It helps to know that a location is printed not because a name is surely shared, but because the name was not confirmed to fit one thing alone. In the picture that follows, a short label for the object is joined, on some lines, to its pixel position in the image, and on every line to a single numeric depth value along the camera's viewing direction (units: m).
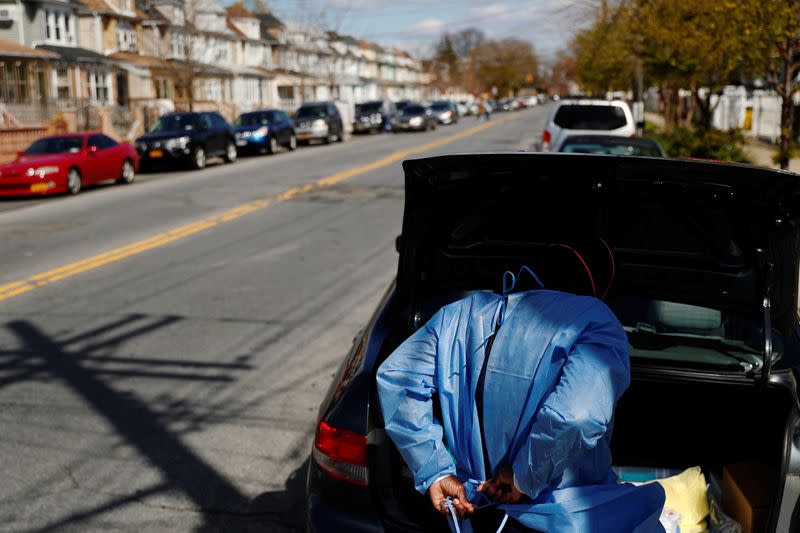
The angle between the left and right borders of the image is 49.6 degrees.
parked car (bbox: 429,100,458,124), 56.44
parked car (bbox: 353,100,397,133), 47.97
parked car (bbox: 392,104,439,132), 47.25
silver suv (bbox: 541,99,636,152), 18.12
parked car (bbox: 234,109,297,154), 31.30
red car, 18.88
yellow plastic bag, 3.17
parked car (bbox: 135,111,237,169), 25.55
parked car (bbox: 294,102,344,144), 37.88
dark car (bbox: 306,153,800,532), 2.86
